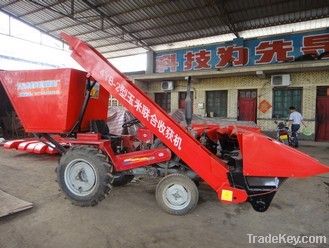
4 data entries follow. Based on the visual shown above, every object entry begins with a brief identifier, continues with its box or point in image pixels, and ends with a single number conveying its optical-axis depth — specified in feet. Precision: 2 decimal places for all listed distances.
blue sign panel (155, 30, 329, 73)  42.75
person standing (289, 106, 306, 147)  37.19
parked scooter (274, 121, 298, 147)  32.30
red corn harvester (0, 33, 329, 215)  11.06
